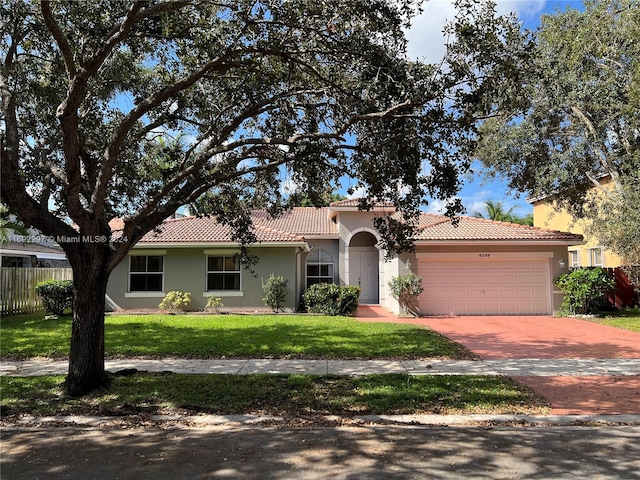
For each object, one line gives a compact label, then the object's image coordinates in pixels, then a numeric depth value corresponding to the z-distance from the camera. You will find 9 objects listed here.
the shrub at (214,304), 17.92
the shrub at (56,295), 16.42
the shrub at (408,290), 16.73
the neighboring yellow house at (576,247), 22.16
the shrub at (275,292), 17.83
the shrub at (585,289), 16.08
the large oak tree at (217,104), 6.16
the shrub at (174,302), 17.80
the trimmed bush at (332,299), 17.14
